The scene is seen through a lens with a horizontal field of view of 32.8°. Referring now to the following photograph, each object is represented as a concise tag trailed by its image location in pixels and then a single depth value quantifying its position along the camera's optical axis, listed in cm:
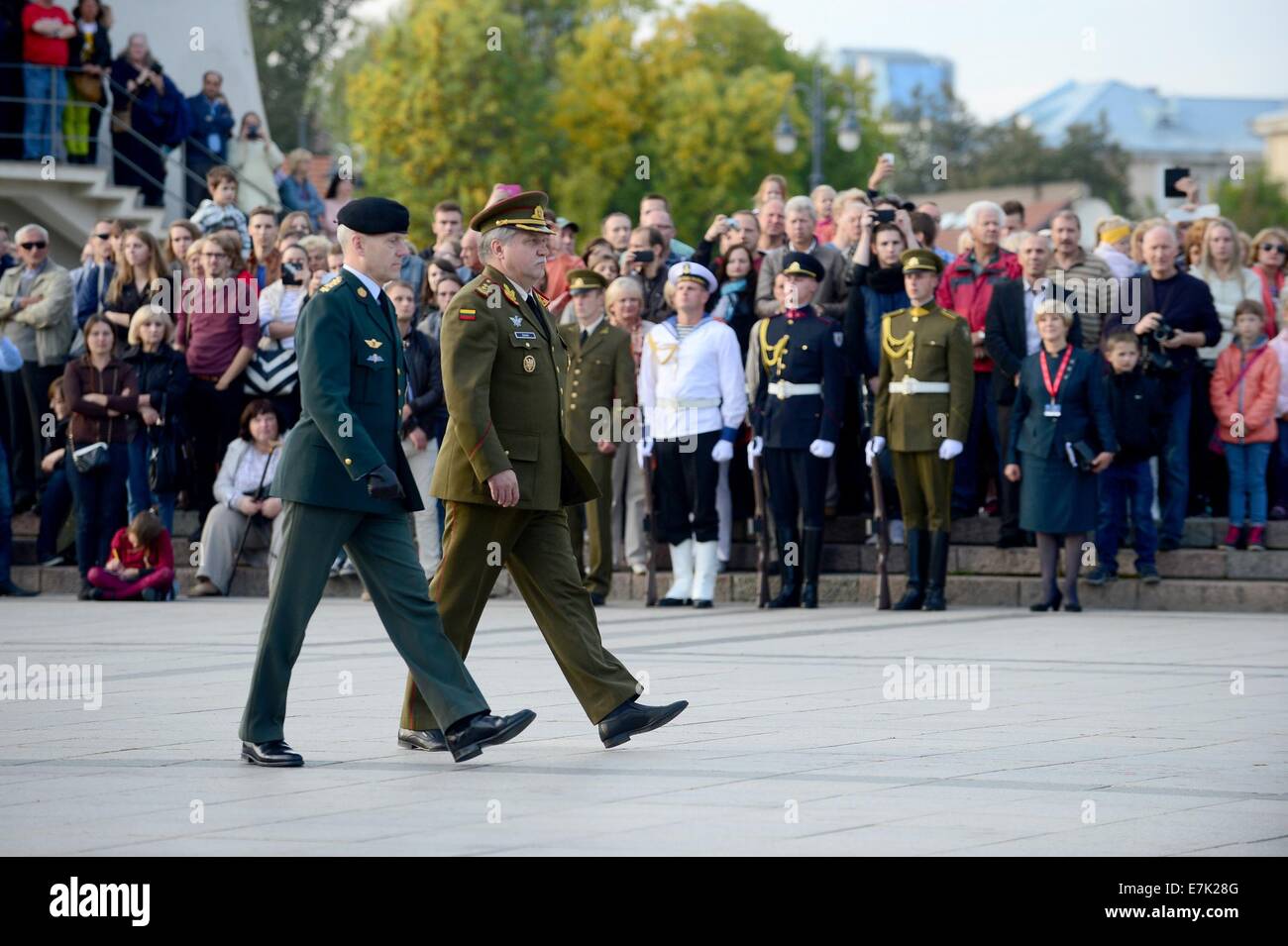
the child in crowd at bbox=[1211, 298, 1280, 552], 1638
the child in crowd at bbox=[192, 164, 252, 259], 1995
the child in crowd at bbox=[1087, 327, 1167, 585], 1612
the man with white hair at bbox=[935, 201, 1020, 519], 1694
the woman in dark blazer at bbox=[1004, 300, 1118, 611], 1584
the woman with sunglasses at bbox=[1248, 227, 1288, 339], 1752
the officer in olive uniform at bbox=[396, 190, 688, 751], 908
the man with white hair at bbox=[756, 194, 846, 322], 1670
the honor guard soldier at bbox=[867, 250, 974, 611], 1598
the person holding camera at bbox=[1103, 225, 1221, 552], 1641
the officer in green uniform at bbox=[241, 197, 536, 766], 860
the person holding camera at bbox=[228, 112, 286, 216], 2598
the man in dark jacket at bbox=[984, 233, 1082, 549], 1656
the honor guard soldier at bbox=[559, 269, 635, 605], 1672
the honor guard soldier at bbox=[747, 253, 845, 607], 1639
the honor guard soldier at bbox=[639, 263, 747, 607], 1656
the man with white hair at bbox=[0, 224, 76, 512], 1873
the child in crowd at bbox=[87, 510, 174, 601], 1753
